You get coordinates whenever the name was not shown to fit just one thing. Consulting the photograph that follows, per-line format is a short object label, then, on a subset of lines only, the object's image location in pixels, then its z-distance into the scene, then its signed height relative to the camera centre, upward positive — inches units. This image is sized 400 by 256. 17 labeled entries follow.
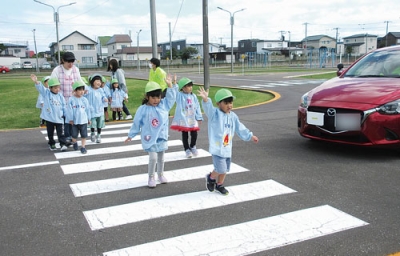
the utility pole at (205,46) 553.2 +32.2
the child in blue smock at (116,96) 410.9 -27.9
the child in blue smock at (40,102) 369.4 -30.7
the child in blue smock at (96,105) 298.7 -26.9
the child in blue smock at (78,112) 269.3 -28.9
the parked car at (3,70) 2466.8 +13.9
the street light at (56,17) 1476.7 +207.1
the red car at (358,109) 214.5 -25.4
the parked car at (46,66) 2919.5 +41.6
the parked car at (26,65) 3006.9 +49.4
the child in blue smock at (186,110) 245.1 -27.1
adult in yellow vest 327.4 -3.4
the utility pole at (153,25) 497.4 +56.9
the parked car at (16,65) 3217.3 +58.6
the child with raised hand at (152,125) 187.0 -27.4
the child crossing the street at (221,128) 171.0 -27.2
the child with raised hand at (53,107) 274.2 -26.1
